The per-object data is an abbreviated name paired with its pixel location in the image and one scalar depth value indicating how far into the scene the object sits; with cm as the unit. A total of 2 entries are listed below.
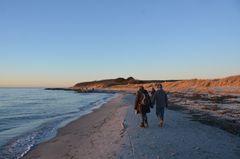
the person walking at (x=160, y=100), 1476
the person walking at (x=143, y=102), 1445
